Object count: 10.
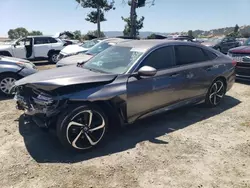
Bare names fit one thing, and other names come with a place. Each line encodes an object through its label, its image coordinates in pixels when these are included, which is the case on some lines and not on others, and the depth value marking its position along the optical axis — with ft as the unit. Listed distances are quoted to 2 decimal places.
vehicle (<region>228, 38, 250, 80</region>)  19.70
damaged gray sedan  8.71
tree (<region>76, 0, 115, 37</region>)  75.61
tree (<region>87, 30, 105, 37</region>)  79.59
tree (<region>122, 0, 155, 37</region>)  44.18
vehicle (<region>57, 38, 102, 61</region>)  25.92
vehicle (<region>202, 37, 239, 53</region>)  43.67
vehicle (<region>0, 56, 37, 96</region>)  15.96
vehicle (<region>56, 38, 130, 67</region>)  19.72
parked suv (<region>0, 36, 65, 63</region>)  30.49
